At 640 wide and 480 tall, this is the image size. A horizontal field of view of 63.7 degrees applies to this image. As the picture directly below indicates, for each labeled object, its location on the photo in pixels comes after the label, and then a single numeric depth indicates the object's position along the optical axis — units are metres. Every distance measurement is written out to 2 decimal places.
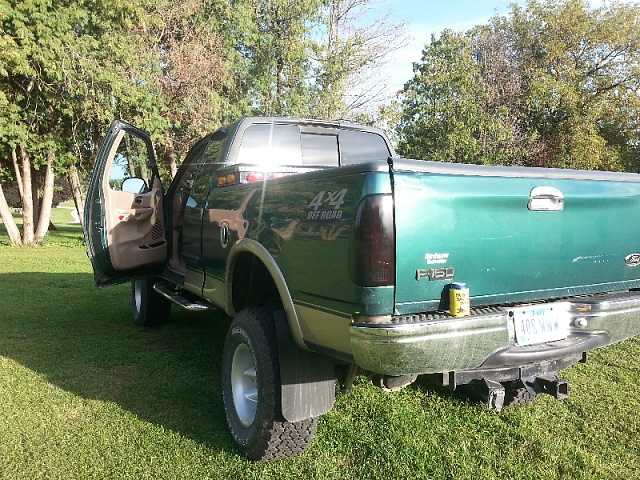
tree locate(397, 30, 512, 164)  20.31
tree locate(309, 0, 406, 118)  22.28
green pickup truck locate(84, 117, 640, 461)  2.18
